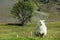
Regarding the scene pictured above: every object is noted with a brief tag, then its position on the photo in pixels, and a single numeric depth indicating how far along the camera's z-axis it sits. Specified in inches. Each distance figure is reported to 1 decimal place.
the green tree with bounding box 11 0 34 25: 2566.4
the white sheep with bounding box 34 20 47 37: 643.5
